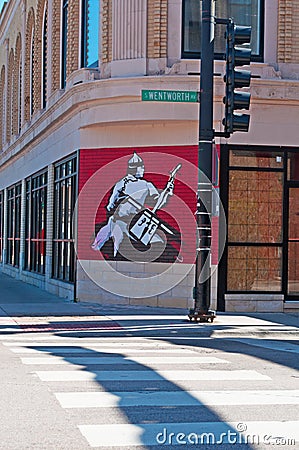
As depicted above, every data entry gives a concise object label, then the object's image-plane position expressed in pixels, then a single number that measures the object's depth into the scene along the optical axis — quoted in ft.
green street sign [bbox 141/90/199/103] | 49.54
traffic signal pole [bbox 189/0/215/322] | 49.42
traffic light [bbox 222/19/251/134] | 46.96
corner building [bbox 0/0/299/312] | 60.49
